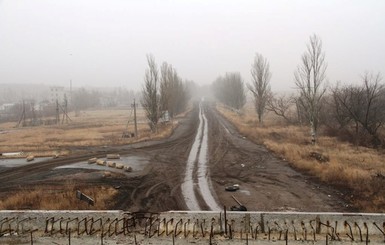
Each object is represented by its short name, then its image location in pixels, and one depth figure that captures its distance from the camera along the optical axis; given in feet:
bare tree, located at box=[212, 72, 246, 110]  205.26
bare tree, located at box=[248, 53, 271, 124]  128.77
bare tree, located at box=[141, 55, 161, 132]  117.08
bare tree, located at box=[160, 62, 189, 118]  138.54
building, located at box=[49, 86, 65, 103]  478.26
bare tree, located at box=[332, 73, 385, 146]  83.25
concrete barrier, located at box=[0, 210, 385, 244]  26.43
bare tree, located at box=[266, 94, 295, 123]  130.11
